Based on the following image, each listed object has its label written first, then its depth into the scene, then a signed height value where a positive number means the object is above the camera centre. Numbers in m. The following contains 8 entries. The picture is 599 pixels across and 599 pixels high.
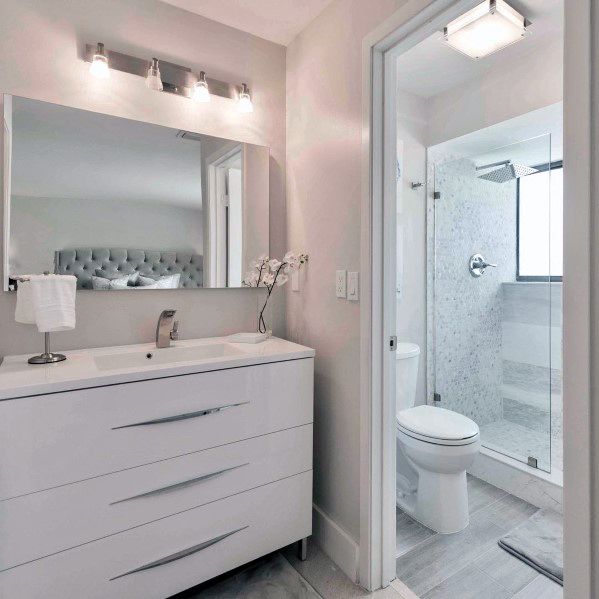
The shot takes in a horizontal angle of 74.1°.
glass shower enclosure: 2.57 +0.06
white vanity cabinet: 1.11 -0.59
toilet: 1.84 -0.79
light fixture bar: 1.61 +0.97
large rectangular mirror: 1.50 +0.41
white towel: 1.32 -0.02
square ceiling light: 1.72 +1.23
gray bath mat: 1.61 -1.09
